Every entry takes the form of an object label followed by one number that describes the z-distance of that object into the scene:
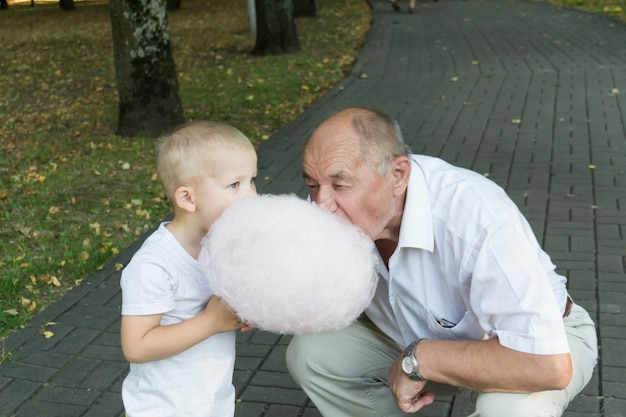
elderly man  2.62
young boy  2.59
